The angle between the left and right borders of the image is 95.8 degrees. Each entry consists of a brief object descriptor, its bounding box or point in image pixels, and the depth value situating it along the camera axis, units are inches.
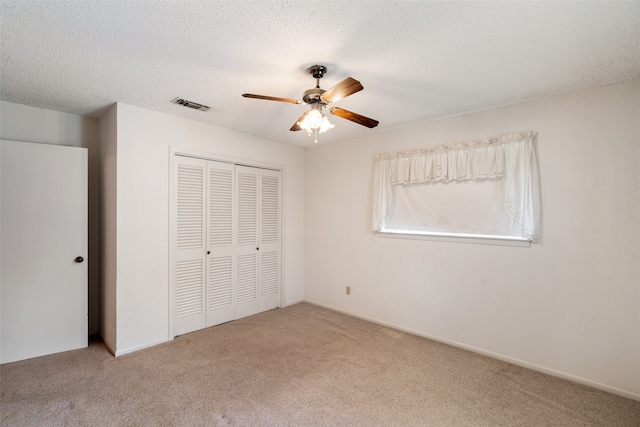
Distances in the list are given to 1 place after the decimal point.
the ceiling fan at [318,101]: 73.8
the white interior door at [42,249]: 101.2
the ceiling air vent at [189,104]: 105.2
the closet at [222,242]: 126.6
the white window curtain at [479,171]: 101.7
